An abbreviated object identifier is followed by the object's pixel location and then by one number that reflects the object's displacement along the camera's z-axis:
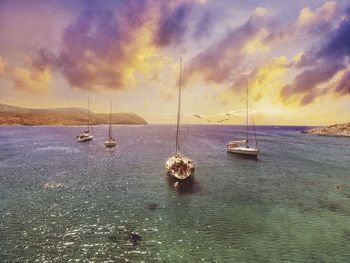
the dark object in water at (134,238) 28.73
